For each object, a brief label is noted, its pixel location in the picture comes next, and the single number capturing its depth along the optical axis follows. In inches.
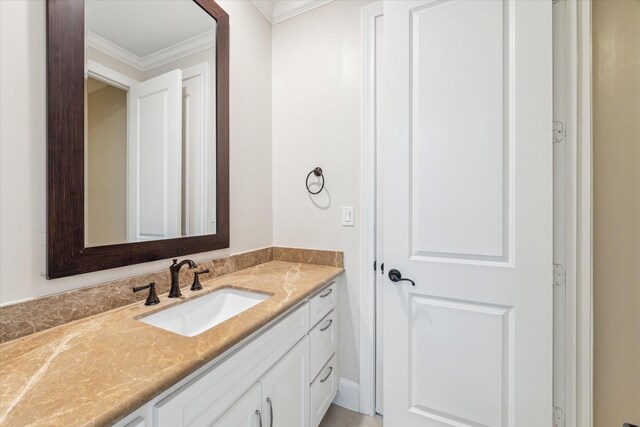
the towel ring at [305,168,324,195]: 70.1
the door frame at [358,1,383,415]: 64.2
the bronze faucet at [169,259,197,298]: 45.9
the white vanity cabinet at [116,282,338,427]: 26.8
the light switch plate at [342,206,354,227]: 67.2
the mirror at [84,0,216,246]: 39.5
